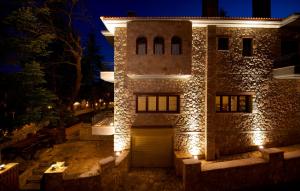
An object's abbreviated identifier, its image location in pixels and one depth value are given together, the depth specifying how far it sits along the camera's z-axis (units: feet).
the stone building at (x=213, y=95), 45.21
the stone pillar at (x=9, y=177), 30.17
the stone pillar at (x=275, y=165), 34.76
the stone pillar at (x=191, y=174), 33.73
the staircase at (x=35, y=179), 39.32
